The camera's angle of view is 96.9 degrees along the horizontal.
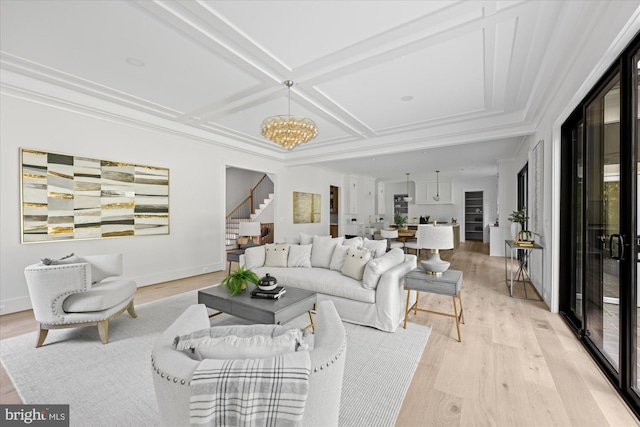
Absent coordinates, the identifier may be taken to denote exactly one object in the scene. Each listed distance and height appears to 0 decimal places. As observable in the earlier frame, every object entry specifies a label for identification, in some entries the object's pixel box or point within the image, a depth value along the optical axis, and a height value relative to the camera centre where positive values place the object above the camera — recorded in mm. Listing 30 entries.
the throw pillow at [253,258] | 4074 -674
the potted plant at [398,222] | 9297 -351
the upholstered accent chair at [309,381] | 880 -543
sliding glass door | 1835 -99
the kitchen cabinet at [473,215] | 11359 -165
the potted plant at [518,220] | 4718 -162
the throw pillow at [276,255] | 4027 -626
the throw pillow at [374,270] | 3004 -634
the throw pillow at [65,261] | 2687 -497
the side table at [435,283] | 2801 -726
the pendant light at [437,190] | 10960 +835
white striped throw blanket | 813 -533
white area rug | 1749 -1234
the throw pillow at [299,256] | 3994 -635
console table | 3955 -1058
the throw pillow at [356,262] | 3283 -603
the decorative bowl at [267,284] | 2729 -703
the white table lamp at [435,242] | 2912 -317
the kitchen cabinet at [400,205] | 12586 +289
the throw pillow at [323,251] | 3954 -568
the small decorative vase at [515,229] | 4711 -293
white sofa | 2906 -884
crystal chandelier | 3439 +1016
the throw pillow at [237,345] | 984 -480
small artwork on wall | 7777 +103
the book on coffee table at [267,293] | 2670 -780
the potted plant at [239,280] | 2823 -696
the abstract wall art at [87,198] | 3547 +196
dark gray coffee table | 2410 -846
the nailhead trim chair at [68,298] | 2510 -803
